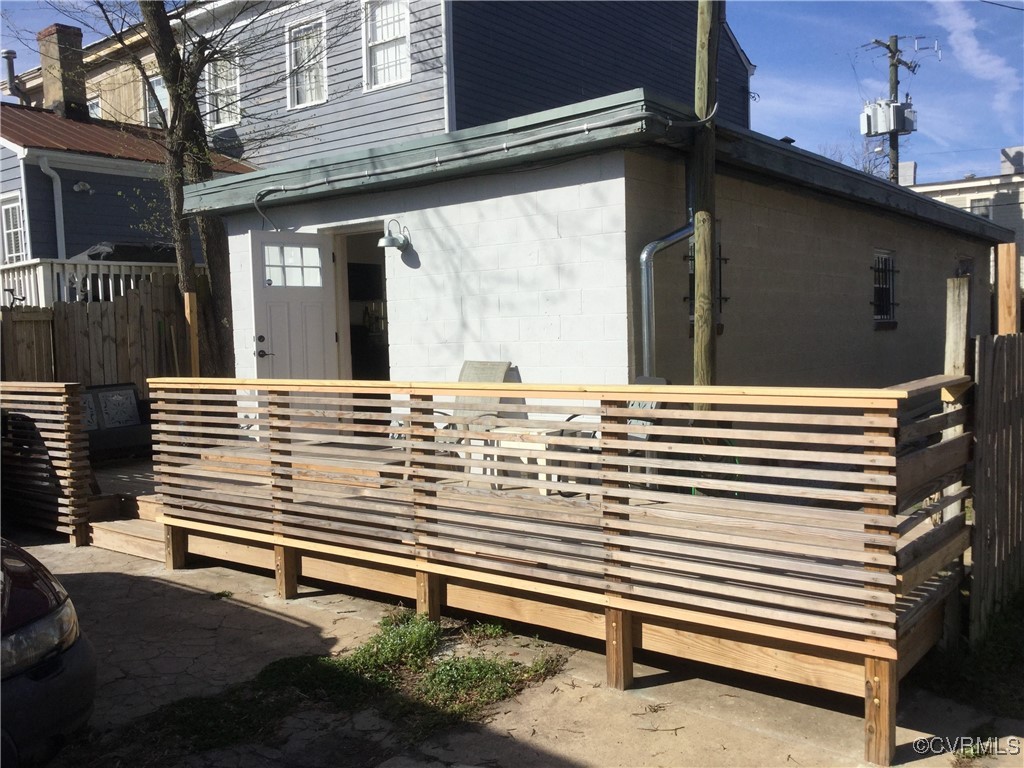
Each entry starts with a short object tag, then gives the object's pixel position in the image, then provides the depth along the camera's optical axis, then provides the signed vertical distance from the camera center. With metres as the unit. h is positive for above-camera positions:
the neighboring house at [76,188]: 13.52 +2.26
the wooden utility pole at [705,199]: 6.00 +0.80
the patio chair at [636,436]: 4.20 -0.63
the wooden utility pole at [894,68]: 22.27 +6.36
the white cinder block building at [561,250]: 6.28 +0.57
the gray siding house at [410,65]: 11.47 +3.69
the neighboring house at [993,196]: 29.81 +3.79
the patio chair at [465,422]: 4.29 -0.50
